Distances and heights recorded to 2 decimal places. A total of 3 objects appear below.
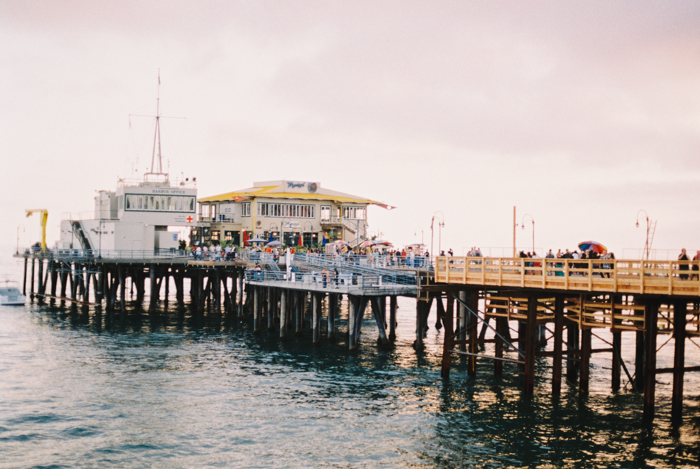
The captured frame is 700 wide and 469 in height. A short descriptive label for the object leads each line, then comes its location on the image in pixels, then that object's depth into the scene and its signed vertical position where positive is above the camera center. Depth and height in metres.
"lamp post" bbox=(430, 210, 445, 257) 56.06 +2.67
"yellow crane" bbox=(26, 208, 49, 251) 77.44 +3.31
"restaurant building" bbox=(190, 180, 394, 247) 72.94 +4.19
